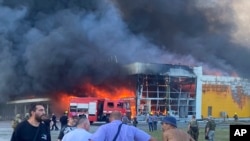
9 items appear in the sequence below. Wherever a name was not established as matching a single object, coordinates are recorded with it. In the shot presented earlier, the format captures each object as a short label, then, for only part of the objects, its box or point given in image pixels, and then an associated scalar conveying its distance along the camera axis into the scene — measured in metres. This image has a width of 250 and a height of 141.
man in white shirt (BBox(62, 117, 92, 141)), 6.67
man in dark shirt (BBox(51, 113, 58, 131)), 28.07
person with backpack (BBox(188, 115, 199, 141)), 16.38
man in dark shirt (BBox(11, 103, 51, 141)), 6.20
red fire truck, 35.47
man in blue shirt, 5.98
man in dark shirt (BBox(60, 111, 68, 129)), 13.53
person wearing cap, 6.57
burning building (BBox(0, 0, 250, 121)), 45.47
